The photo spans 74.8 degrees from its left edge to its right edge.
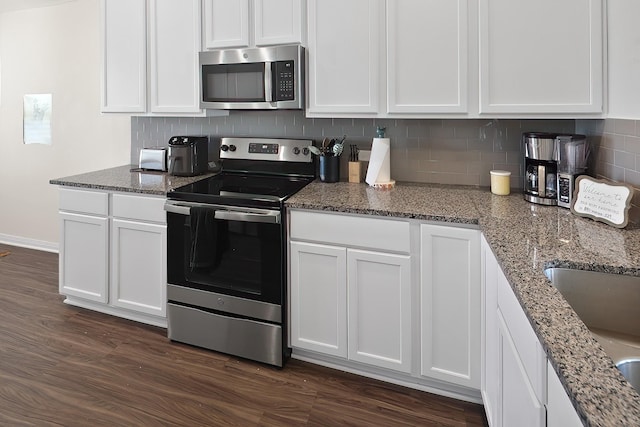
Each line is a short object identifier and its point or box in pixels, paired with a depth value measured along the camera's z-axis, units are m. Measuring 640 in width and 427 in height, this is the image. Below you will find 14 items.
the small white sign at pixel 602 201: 1.61
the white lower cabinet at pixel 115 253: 2.60
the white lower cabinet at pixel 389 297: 1.92
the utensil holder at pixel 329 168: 2.60
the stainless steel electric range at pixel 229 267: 2.23
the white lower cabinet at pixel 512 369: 0.90
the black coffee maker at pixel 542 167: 2.02
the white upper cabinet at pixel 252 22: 2.43
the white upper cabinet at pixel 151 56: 2.75
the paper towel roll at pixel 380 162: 2.42
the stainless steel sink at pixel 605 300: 1.26
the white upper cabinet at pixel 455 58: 1.93
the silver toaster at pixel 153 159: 3.07
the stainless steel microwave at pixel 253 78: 2.44
